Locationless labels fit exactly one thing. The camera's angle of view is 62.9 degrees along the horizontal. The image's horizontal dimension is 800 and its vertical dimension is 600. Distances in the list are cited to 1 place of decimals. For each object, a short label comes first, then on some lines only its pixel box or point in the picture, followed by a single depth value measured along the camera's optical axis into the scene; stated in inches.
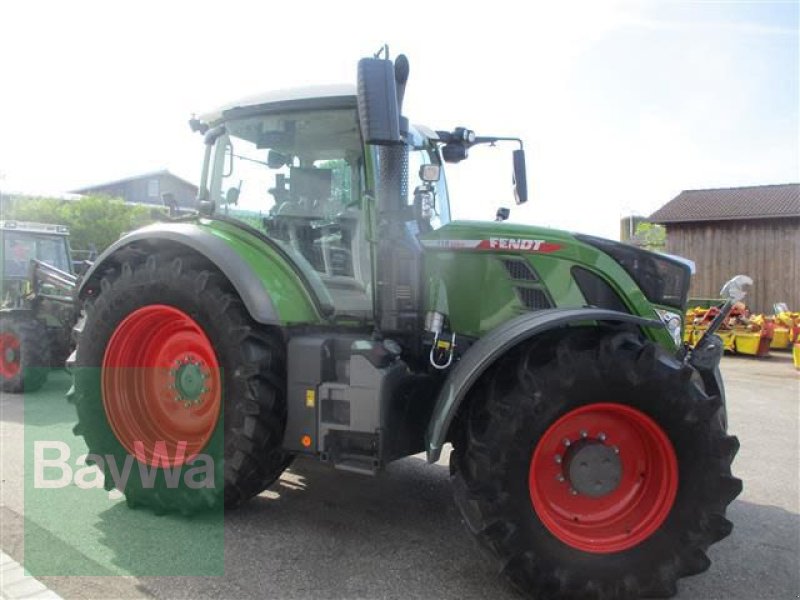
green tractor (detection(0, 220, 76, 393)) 315.9
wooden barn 749.3
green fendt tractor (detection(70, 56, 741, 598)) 112.0
